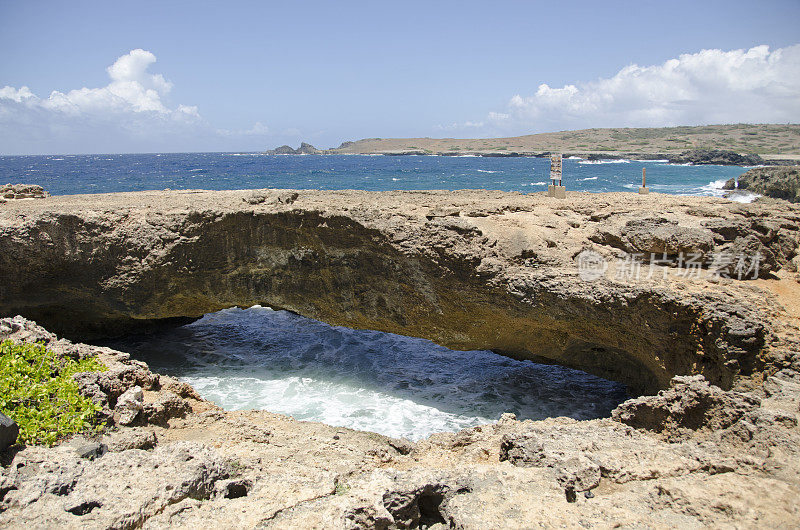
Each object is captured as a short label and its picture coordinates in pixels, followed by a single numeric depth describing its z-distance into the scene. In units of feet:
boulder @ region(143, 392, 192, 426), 19.29
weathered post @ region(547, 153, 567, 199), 38.36
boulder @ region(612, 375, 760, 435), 16.29
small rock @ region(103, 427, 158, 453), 15.76
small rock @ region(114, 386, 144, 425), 18.24
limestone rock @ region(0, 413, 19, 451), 13.65
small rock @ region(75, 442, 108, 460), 14.57
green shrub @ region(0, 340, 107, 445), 15.44
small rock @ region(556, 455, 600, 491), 13.35
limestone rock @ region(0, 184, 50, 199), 42.10
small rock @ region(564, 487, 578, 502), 12.89
